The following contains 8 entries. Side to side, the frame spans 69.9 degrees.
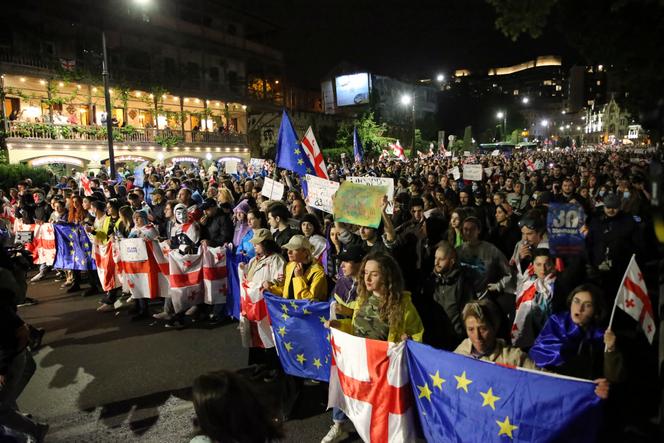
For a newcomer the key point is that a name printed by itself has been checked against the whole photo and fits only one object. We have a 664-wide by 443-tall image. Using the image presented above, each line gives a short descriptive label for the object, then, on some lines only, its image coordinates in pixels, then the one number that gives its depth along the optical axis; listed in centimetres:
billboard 6278
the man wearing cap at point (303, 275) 477
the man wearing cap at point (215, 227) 780
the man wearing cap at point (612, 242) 628
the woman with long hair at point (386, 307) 376
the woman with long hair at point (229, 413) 214
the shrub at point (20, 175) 1803
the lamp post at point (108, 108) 1474
